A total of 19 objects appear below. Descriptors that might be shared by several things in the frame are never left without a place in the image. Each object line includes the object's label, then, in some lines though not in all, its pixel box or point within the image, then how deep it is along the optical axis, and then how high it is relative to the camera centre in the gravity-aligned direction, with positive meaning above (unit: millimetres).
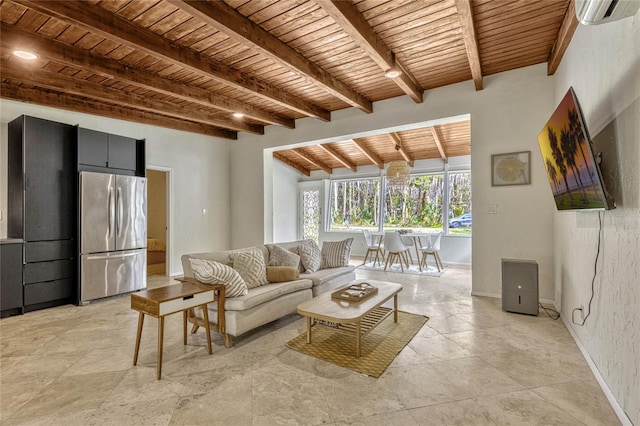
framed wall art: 3771 +578
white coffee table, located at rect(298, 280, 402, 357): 2322 -785
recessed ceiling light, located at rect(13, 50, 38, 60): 2797 +1616
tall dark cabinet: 3572 +156
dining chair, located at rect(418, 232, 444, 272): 5914 -716
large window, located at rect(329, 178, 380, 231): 8039 +284
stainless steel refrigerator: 3918 -246
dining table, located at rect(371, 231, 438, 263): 6051 -508
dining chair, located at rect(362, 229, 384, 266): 6401 -690
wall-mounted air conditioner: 1275 +902
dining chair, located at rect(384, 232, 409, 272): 5892 -611
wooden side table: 2121 -640
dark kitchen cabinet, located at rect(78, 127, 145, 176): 4004 +926
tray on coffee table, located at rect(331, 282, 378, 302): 2707 -742
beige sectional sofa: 2598 -822
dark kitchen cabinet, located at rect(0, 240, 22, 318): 3361 -687
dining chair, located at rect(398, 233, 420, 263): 6464 -591
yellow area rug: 2293 -1143
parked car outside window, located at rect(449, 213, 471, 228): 6693 -170
